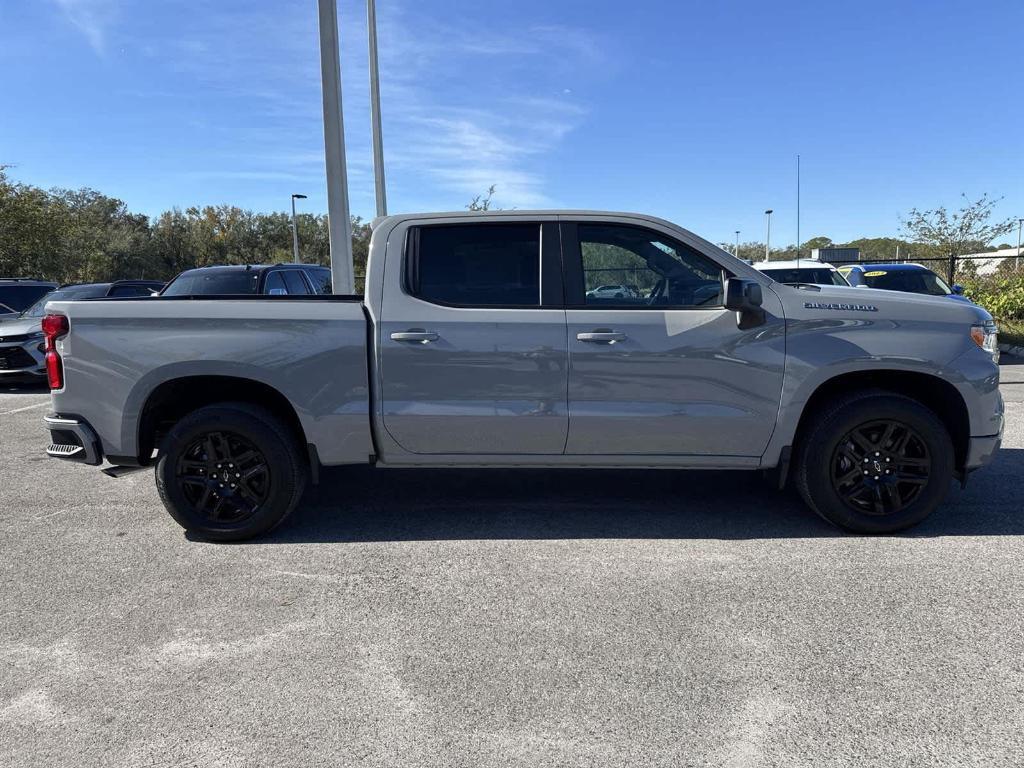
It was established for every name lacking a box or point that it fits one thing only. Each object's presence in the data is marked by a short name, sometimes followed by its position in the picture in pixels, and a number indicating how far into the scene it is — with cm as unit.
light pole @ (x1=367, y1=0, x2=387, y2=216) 1549
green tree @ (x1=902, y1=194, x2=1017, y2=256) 2178
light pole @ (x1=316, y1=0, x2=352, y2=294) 964
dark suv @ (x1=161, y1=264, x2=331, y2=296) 989
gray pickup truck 437
